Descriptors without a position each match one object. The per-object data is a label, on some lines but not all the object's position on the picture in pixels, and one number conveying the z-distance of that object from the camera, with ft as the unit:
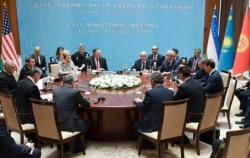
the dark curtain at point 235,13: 30.01
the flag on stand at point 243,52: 26.68
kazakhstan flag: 27.50
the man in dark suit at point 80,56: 26.55
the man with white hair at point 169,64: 22.85
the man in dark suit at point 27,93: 14.93
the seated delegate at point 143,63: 23.95
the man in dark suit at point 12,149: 10.14
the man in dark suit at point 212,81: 16.93
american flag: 26.89
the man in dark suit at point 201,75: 19.61
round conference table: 16.19
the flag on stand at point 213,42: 27.96
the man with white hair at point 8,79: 17.51
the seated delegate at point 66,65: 22.29
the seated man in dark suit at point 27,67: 21.08
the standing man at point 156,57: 25.05
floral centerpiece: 17.74
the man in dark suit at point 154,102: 13.93
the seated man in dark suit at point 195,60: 24.69
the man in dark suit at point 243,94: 20.87
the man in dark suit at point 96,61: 24.58
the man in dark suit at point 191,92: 14.60
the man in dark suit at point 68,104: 14.17
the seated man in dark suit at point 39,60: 25.62
